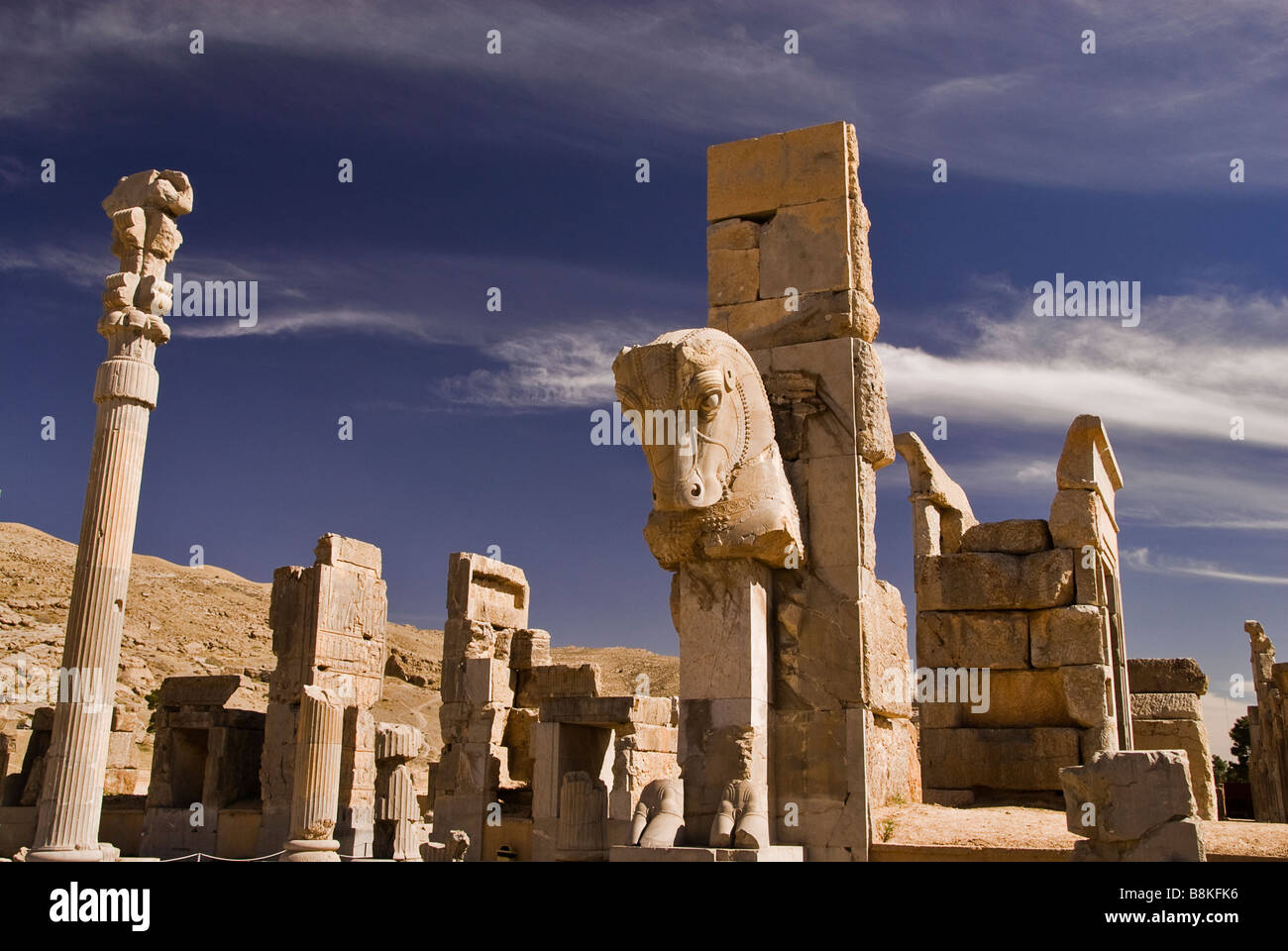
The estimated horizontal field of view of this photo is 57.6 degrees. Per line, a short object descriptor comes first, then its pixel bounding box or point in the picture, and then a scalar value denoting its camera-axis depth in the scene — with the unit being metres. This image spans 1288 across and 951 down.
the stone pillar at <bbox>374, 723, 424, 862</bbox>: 16.45
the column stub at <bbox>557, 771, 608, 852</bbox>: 12.17
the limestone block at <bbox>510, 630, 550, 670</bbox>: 18.55
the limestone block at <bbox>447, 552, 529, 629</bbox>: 18.03
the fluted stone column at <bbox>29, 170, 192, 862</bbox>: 12.01
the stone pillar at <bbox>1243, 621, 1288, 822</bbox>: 18.67
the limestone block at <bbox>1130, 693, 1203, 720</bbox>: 11.41
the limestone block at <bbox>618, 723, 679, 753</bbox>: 15.23
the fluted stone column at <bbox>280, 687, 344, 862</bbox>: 13.05
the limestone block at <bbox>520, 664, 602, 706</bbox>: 17.81
